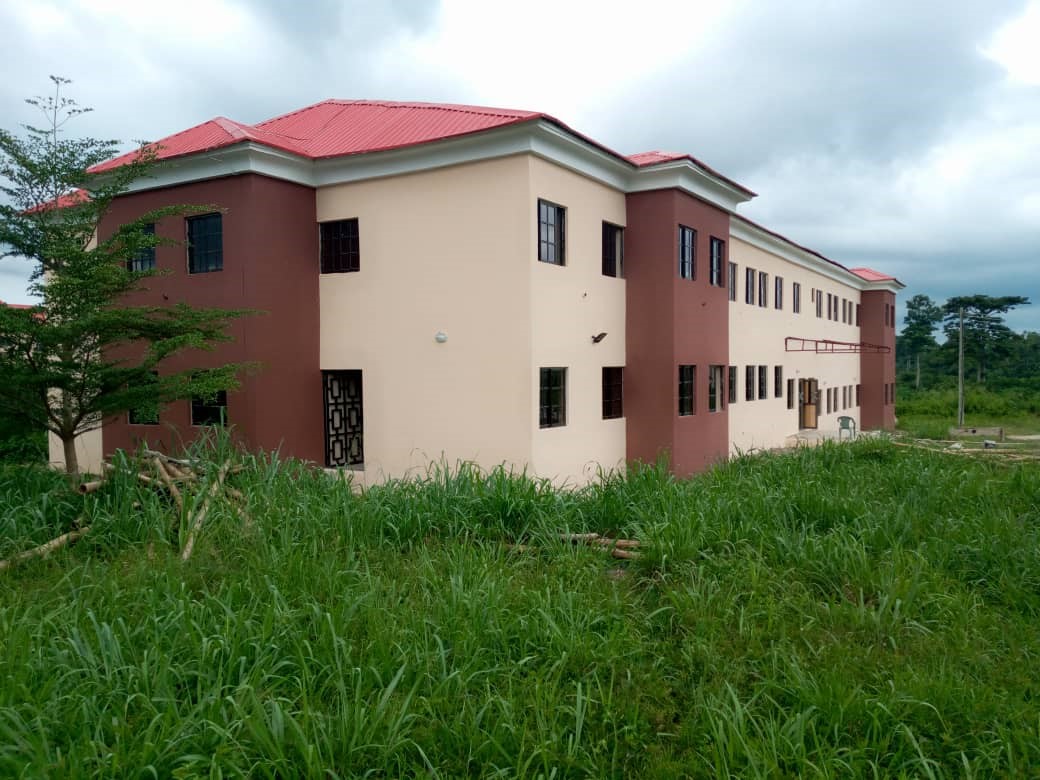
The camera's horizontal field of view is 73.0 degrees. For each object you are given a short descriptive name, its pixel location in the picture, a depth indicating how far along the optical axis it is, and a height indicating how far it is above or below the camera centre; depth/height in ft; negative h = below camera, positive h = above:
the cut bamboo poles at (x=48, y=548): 18.25 -4.61
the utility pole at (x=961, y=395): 114.68 -4.55
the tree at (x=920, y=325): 203.62 +12.82
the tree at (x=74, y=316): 26.07 +2.30
